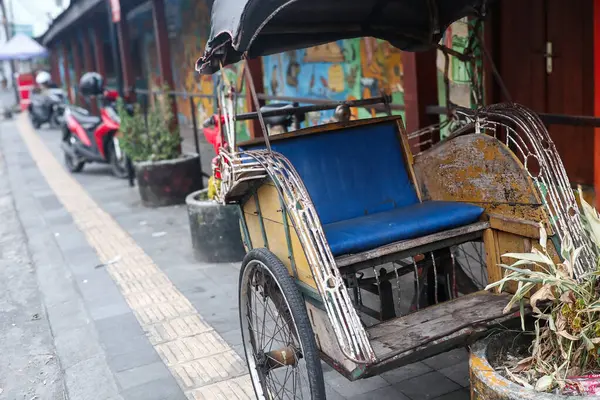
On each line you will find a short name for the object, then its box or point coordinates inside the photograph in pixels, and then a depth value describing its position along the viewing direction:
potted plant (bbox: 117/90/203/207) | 9.34
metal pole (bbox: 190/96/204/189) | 9.84
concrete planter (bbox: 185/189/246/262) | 6.77
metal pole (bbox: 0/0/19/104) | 38.96
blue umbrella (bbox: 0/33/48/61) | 28.36
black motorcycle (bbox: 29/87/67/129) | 23.06
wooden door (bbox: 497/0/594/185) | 6.01
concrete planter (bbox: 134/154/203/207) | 9.28
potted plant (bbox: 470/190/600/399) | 2.58
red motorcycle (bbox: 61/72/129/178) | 12.18
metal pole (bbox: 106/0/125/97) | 12.51
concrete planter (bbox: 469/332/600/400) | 2.53
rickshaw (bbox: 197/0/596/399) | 3.16
